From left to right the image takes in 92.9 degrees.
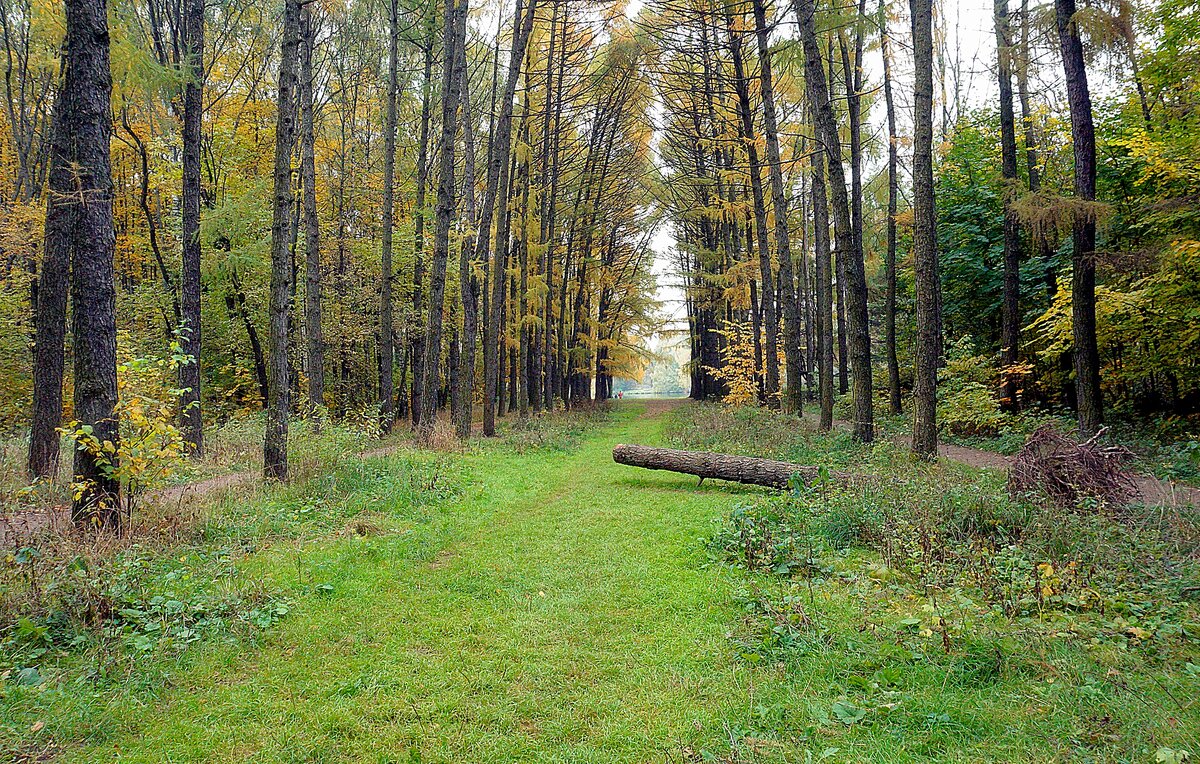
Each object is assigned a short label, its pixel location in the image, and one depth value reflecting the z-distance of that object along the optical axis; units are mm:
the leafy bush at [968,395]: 13258
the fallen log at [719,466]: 8680
